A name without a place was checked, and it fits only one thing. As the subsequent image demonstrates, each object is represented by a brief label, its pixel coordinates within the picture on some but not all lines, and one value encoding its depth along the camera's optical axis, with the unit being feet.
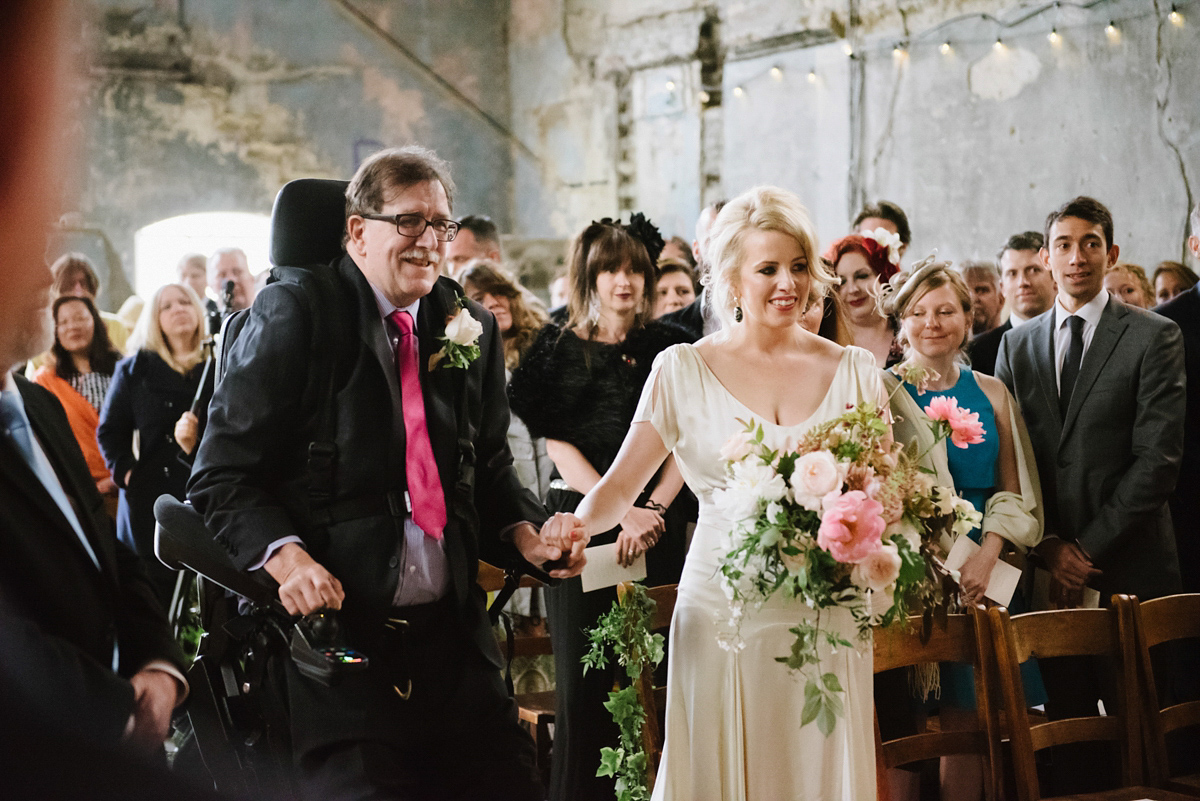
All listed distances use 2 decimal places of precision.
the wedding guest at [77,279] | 19.77
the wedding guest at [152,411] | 16.99
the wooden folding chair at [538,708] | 11.80
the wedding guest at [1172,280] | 21.77
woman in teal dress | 11.64
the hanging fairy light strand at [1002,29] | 25.52
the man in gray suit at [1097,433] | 12.53
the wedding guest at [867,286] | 13.70
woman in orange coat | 17.65
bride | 8.12
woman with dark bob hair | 11.42
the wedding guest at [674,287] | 17.98
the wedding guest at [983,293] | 19.43
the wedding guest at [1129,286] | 19.38
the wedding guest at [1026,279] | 17.70
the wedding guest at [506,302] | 16.16
